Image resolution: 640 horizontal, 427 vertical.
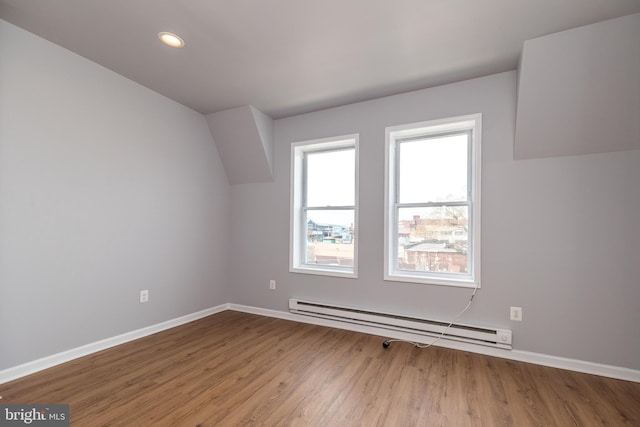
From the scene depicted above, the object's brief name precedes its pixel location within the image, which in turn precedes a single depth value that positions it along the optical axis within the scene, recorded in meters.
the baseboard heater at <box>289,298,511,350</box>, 2.61
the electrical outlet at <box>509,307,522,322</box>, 2.58
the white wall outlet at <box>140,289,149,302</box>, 3.04
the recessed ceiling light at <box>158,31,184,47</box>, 2.21
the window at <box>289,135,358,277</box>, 3.53
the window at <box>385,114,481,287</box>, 2.88
